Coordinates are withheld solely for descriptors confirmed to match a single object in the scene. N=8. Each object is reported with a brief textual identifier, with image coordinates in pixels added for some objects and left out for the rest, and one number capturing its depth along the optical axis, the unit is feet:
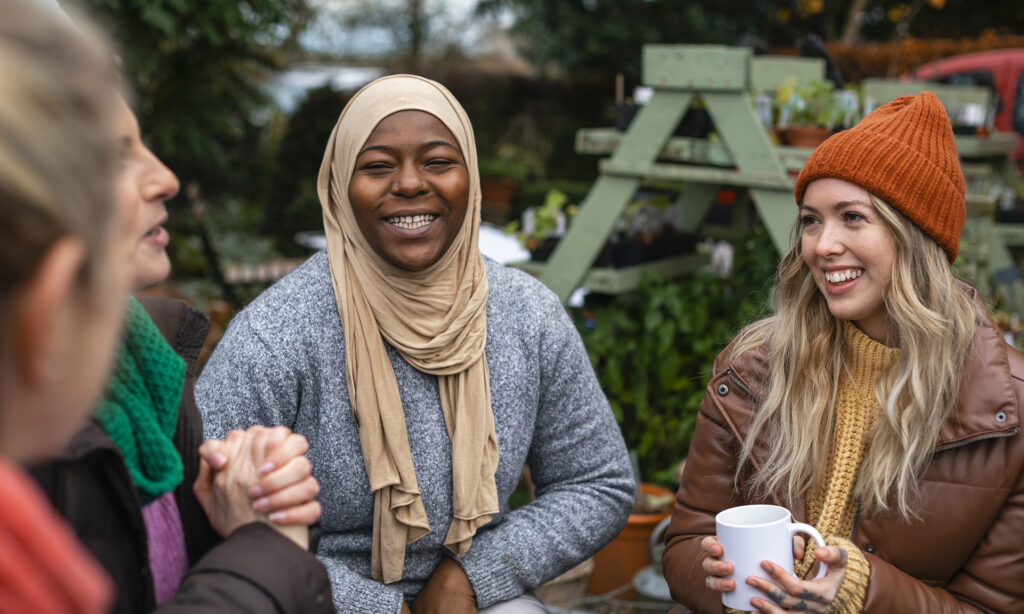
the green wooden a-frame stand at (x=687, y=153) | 11.60
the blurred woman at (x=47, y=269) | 2.38
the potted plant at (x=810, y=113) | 12.43
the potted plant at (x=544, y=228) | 13.87
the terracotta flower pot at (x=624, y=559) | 11.65
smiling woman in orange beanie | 6.24
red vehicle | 29.14
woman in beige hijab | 7.04
